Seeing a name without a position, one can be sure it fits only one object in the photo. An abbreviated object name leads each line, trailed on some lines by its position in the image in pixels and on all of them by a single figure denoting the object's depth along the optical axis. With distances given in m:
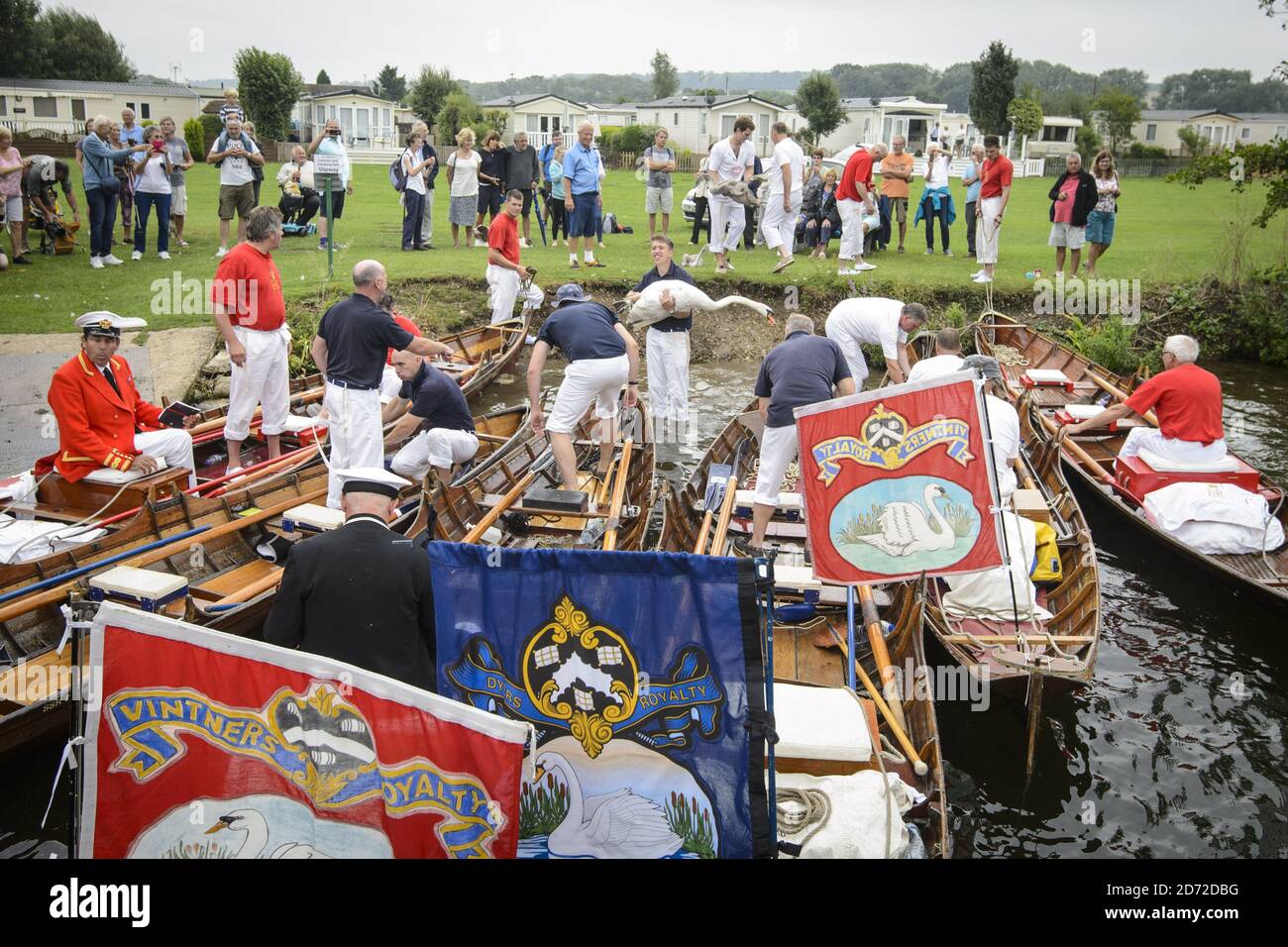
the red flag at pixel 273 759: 3.97
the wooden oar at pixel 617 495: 8.93
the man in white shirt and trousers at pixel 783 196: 17.47
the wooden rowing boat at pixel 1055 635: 7.34
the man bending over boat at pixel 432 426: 9.86
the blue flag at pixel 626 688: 4.25
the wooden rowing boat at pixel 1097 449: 9.48
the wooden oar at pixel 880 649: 6.92
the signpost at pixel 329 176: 17.16
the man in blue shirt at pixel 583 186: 18.91
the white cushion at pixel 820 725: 5.45
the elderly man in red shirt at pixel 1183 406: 10.34
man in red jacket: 8.80
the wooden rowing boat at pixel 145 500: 8.00
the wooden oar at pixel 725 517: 8.73
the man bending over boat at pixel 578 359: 9.92
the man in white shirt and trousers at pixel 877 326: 11.10
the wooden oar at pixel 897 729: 6.13
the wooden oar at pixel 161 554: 7.10
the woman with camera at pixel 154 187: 18.08
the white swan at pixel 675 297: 11.71
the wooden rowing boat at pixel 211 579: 6.82
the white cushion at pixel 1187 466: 10.59
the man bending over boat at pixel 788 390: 9.17
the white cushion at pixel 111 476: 8.95
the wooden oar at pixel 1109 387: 13.63
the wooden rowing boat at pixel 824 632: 6.13
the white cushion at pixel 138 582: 7.34
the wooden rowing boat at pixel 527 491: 9.35
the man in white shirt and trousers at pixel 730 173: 18.06
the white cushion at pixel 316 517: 8.72
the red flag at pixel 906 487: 6.89
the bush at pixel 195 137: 42.44
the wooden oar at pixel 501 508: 8.44
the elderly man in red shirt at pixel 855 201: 18.44
